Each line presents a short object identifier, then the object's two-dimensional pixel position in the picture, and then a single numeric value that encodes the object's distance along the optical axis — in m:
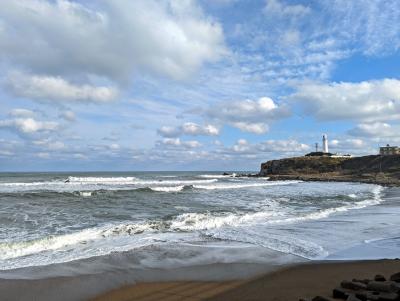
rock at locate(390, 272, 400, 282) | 6.43
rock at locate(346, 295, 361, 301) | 5.39
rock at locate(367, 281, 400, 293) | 5.59
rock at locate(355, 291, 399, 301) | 5.26
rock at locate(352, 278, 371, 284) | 6.32
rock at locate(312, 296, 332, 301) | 5.46
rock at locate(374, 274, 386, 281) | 6.53
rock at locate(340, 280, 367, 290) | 6.01
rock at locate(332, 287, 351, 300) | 5.80
